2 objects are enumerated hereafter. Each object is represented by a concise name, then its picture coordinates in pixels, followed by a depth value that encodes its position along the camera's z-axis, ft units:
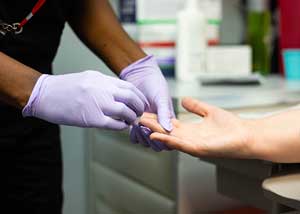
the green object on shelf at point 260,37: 5.37
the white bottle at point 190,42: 4.75
